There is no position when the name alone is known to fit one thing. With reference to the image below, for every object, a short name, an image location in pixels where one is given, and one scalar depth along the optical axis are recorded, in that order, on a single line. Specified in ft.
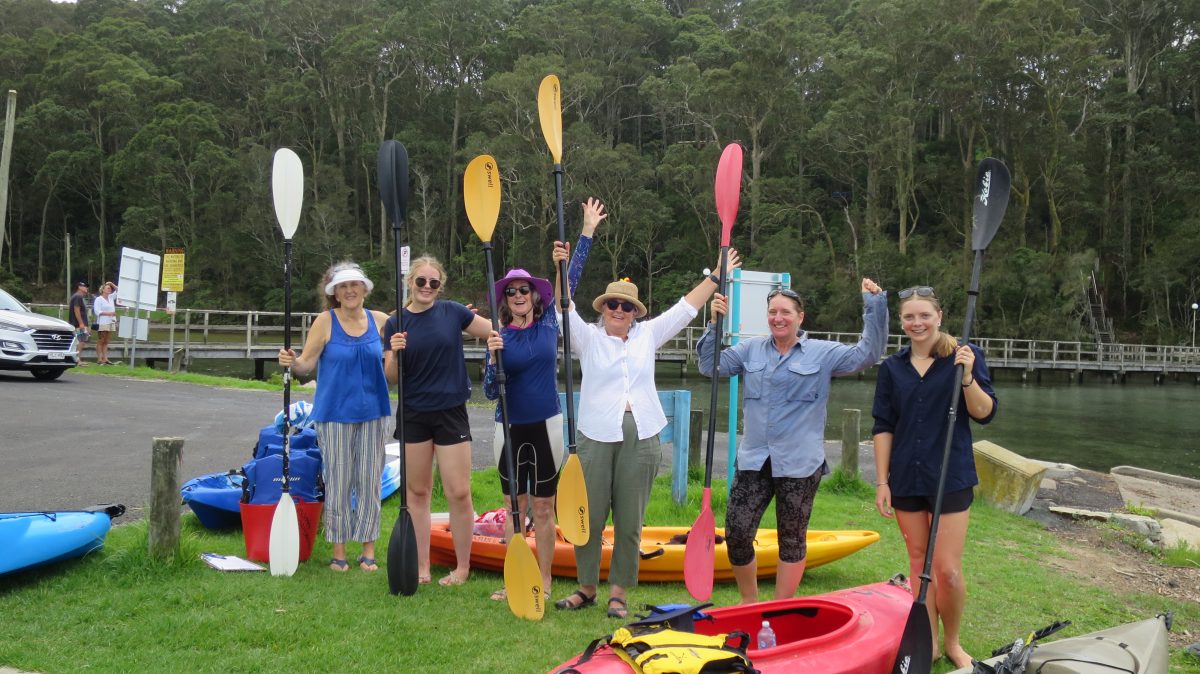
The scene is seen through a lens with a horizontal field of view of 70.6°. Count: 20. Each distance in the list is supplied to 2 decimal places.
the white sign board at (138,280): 48.14
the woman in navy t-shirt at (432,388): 13.60
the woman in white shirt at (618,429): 12.64
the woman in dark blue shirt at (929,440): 10.78
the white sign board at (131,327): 51.26
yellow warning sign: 51.65
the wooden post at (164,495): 13.37
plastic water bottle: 10.64
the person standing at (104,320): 53.57
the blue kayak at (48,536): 12.54
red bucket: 14.83
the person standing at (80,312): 53.36
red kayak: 9.76
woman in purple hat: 13.20
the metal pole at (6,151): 48.60
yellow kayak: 14.92
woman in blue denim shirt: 11.88
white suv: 41.29
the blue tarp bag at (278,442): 16.37
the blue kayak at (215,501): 16.58
